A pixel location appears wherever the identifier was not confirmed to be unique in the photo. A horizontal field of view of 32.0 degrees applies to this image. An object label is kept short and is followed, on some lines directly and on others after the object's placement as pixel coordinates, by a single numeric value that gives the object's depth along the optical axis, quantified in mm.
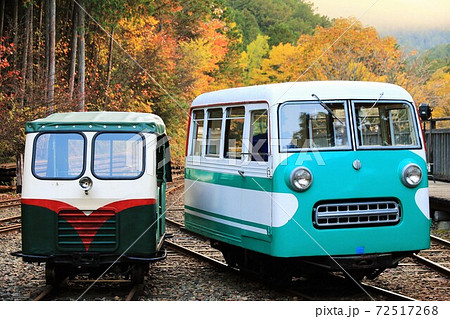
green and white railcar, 9797
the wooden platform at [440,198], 16062
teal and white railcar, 9227
